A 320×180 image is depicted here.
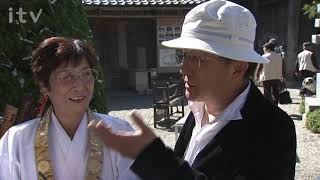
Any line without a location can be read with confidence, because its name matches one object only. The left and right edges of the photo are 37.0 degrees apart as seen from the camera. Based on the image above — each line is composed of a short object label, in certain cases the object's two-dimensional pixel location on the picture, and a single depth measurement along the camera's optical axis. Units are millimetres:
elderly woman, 1939
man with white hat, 1401
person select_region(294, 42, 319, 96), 12961
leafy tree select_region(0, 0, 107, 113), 2674
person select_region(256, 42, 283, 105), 10469
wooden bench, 9219
